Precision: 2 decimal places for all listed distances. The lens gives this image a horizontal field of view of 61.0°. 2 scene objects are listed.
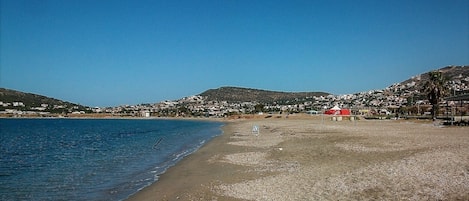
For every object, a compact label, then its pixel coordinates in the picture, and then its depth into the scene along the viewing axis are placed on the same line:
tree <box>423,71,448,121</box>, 60.06
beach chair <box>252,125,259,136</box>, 40.54
